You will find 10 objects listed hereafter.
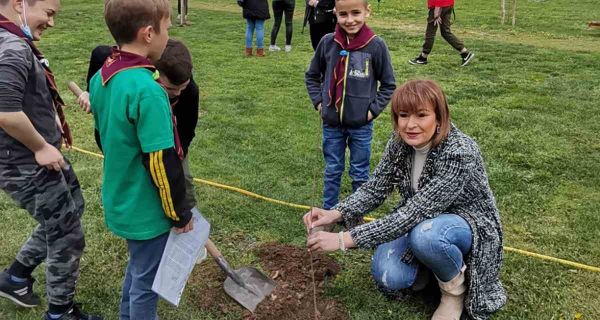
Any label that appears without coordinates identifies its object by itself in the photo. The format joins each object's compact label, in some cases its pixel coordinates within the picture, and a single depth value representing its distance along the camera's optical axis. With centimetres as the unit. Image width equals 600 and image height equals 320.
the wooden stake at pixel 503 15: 1179
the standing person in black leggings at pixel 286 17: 892
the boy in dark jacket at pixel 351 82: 332
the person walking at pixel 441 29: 777
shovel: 278
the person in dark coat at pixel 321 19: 696
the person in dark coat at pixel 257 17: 864
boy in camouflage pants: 206
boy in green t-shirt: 183
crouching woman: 242
